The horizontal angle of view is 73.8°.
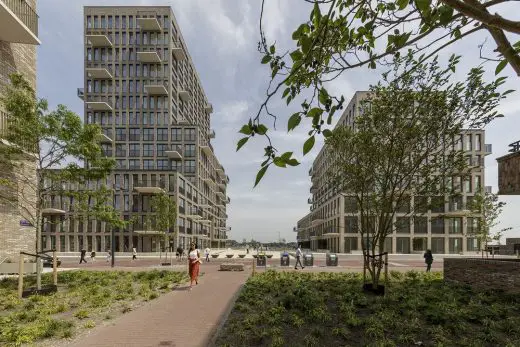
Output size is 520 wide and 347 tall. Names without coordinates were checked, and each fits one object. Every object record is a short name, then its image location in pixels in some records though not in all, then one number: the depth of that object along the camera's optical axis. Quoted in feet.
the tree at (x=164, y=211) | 111.14
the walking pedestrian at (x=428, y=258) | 70.33
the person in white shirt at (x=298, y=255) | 79.03
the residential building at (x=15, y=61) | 48.42
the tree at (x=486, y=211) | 87.76
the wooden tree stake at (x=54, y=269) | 40.27
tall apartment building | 198.29
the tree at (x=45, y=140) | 42.39
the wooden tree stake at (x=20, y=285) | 35.08
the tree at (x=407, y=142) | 34.40
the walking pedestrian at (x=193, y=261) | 43.88
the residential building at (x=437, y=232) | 172.65
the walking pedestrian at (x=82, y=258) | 100.43
